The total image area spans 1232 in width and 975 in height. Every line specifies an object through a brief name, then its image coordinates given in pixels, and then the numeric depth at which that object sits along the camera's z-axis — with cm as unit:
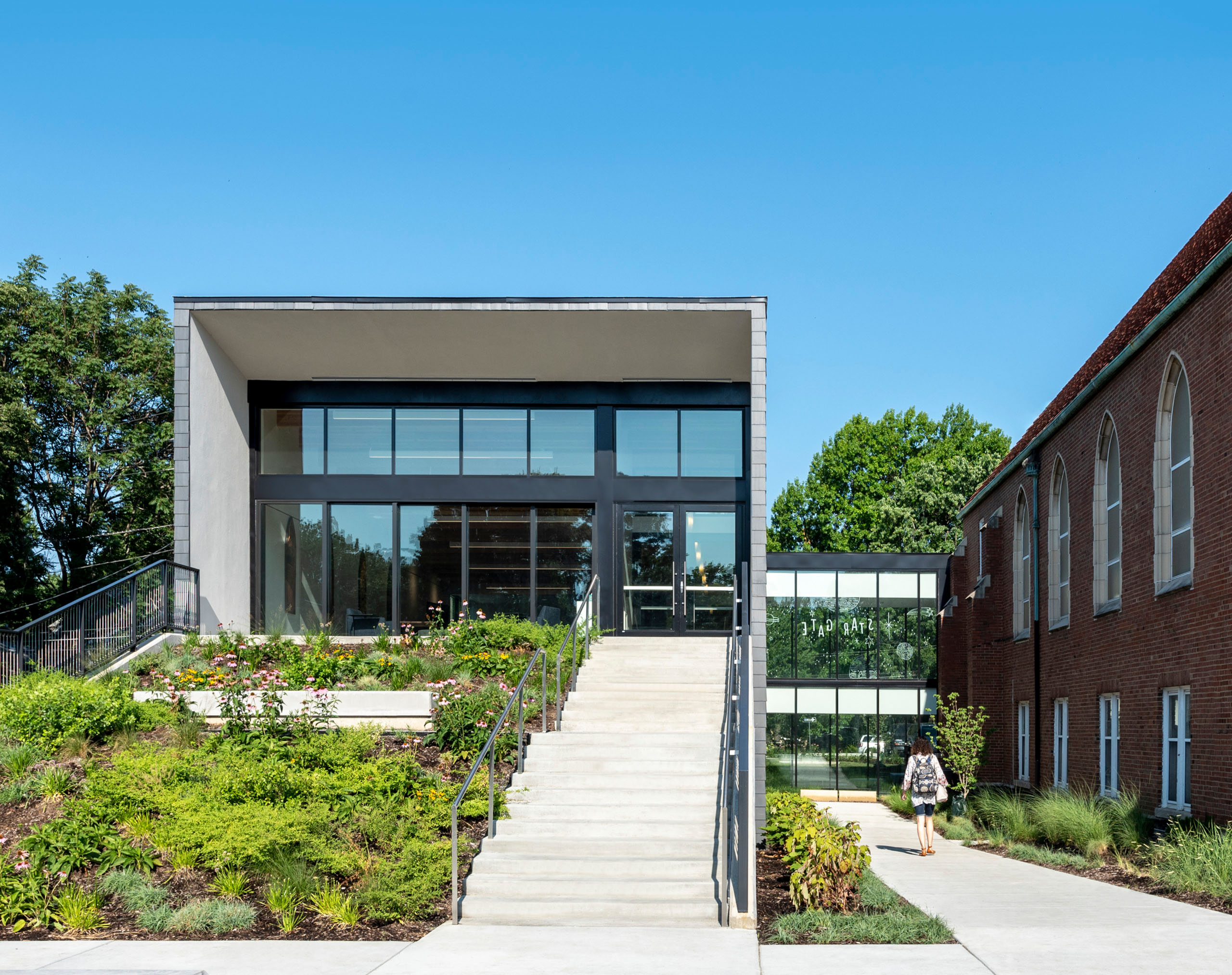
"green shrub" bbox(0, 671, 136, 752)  1294
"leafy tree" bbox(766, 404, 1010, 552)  4950
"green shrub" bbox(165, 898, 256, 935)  912
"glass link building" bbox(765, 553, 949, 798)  3177
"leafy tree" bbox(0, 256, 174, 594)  3044
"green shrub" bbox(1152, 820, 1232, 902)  1086
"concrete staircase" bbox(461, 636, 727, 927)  980
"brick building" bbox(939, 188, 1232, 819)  1351
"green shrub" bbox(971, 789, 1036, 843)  1714
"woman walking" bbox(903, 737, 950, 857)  1653
